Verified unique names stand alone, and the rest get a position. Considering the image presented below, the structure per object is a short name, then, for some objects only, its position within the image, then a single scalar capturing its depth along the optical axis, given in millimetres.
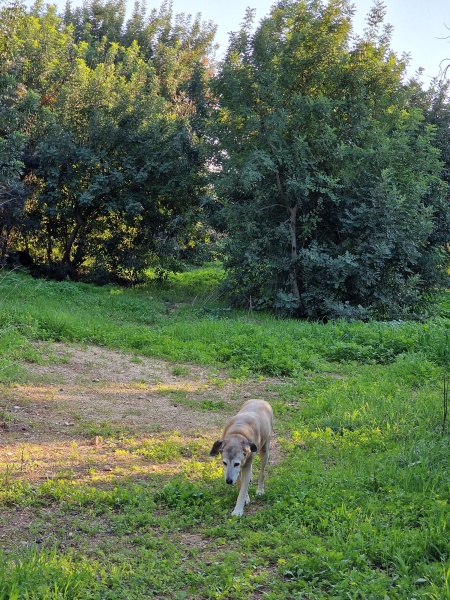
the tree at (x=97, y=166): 18828
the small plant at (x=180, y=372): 9359
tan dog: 4988
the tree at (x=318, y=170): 14680
